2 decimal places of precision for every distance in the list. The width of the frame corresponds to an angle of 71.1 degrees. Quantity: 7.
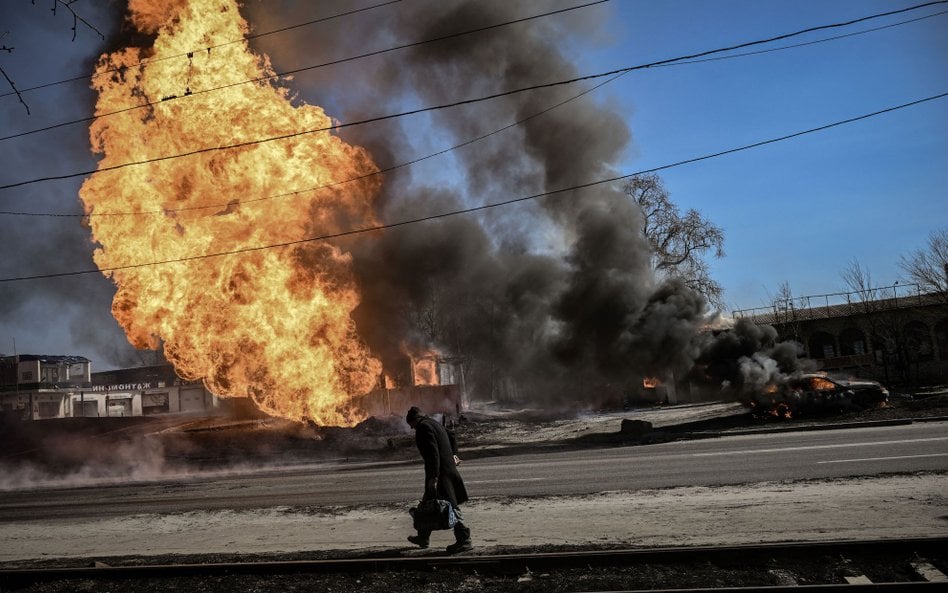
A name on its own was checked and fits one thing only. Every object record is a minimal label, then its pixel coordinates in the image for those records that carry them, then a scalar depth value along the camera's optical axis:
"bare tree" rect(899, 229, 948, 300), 33.66
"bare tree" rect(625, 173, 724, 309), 41.34
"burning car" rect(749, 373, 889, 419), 21.14
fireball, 19.70
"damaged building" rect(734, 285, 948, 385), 35.41
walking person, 7.66
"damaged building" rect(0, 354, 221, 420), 56.44
